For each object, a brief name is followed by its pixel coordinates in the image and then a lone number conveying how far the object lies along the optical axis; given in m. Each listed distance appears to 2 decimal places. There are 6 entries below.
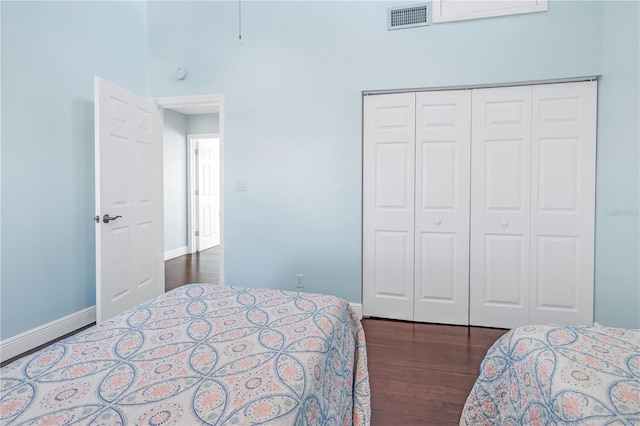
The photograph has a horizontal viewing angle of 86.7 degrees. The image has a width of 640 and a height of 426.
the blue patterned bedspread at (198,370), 0.80
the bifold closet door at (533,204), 2.62
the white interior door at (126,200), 2.59
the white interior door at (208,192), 6.13
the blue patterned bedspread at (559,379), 0.87
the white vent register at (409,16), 2.78
